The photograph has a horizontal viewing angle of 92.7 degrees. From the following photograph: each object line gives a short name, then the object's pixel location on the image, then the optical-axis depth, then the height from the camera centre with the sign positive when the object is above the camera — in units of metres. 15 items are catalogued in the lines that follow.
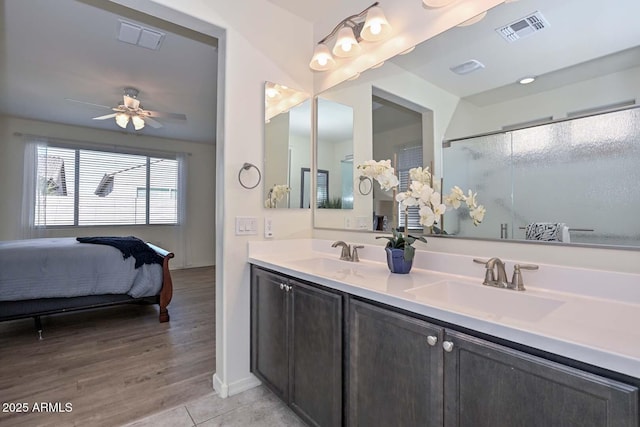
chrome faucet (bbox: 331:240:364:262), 1.92 -0.22
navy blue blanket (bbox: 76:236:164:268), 3.24 -0.36
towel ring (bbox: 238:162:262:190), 1.96 +0.30
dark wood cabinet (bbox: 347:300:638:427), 0.70 -0.46
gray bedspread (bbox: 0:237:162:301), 2.73 -0.55
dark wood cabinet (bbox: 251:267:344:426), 1.34 -0.65
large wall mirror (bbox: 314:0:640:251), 1.09 +0.45
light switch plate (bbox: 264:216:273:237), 2.08 -0.07
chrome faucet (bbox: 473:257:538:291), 1.21 -0.24
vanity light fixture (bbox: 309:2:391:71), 1.74 +1.12
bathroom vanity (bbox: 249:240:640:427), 0.71 -0.41
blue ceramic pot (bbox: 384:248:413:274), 1.50 -0.23
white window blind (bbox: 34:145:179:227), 4.94 +0.50
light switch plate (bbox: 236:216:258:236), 1.96 -0.06
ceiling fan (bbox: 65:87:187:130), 3.55 +1.25
